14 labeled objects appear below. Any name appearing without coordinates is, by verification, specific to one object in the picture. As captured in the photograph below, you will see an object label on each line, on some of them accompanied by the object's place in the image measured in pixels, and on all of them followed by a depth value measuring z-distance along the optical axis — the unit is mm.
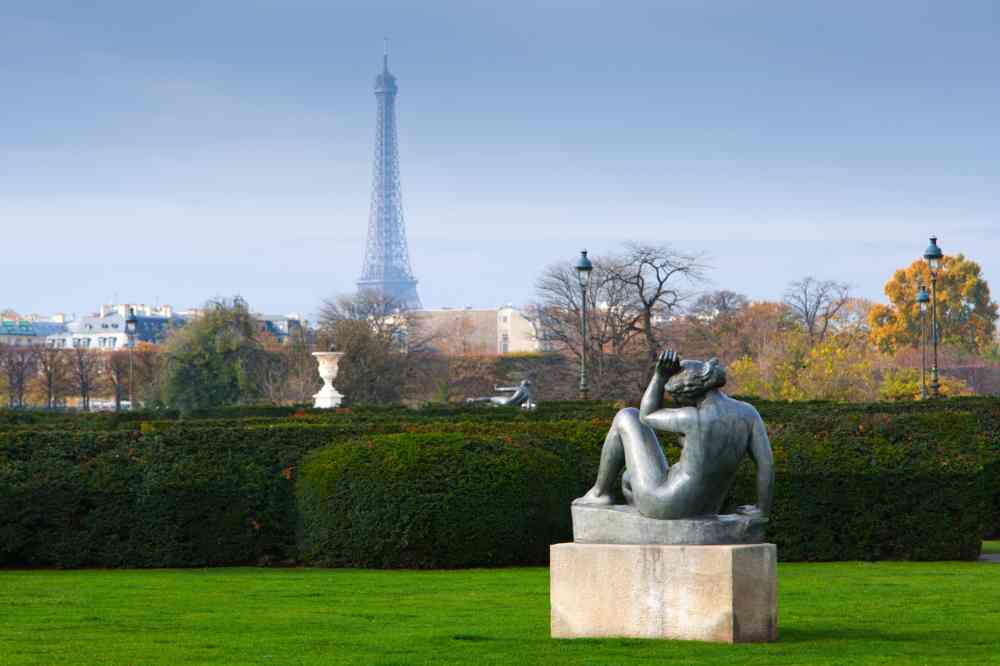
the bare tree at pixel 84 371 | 110688
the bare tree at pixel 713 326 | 82938
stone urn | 55438
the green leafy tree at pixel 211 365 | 74500
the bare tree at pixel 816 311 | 99188
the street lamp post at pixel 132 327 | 74388
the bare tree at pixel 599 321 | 70688
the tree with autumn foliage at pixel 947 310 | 113125
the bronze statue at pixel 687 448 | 11688
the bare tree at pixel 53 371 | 110188
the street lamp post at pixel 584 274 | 40469
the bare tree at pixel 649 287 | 69312
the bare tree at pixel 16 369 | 109375
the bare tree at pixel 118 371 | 112062
